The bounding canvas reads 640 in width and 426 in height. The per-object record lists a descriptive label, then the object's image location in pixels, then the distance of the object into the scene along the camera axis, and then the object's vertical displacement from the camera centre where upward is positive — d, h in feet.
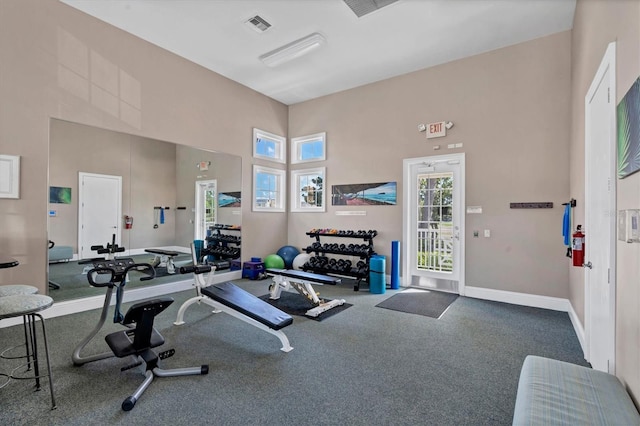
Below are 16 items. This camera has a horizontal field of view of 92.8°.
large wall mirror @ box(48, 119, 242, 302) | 13.19 +0.68
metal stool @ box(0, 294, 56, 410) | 6.12 -1.98
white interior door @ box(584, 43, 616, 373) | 6.51 -0.05
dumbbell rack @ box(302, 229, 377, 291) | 18.81 -2.58
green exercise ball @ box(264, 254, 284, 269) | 20.93 -3.38
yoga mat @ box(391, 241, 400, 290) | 18.08 -3.05
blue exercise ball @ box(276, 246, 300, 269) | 21.84 -2.95
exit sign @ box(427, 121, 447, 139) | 17.25 +4.85
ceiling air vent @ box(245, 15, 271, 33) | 13.70 +8.73
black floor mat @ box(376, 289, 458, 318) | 13.99 -4.43
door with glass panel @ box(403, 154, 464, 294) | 17.03 -0.48
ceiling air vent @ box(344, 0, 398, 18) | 12.32 +8.62
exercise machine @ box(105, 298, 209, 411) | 7.74 -3.49
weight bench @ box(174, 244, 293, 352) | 9.76 -3.24
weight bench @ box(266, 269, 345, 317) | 13.74 -3.37
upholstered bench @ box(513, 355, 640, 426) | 4.23 -2.83
